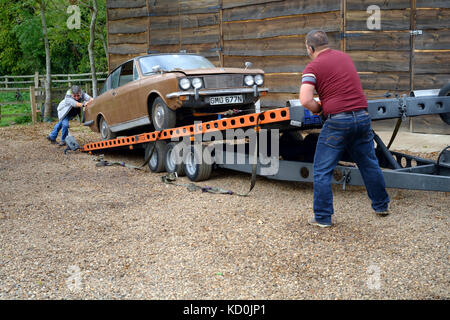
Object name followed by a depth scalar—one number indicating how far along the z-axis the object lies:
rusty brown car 7.39
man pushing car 11.52
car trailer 5.62
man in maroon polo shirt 4.88
